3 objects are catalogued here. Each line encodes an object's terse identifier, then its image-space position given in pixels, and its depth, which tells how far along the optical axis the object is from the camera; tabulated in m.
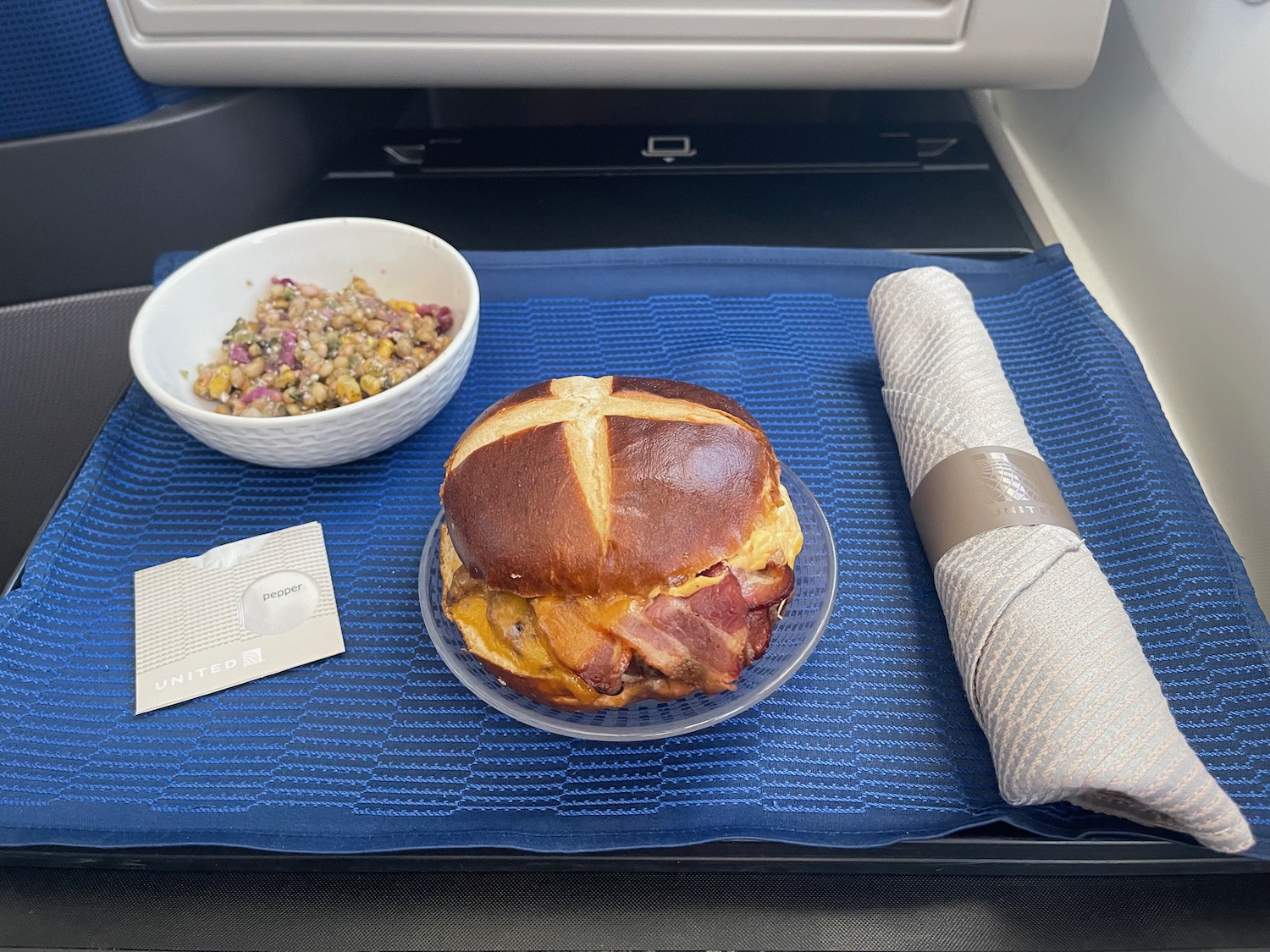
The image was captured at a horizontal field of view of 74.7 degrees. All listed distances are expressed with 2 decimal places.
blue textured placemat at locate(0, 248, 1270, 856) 0.59
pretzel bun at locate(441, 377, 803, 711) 0.54
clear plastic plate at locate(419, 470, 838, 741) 0.57
